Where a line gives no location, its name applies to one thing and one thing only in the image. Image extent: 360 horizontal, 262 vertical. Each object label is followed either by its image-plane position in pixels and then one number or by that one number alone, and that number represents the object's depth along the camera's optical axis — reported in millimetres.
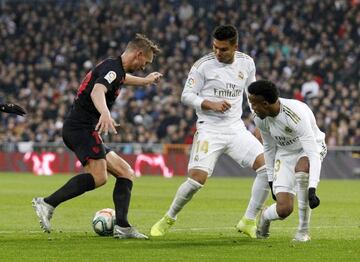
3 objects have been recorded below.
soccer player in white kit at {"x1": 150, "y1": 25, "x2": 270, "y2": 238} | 12547
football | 12688
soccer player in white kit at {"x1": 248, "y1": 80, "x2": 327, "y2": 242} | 11133
